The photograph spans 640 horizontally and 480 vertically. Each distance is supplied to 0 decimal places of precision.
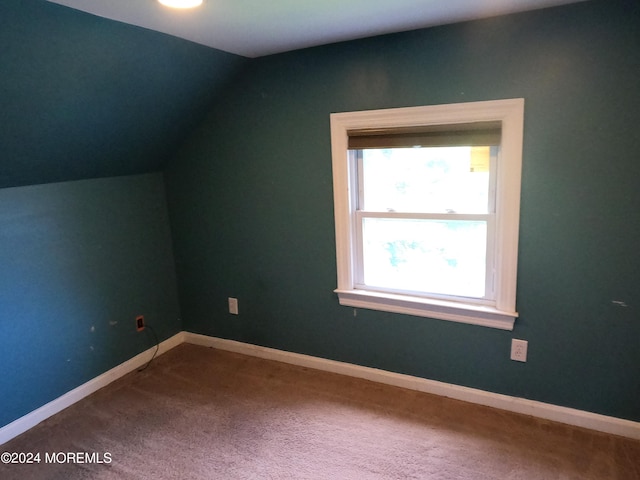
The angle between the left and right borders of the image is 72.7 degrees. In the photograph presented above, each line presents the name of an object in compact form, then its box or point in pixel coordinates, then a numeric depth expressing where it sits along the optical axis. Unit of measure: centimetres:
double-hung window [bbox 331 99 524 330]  212
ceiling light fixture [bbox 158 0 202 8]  153
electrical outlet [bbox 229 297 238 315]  306
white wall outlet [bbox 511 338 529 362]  223
